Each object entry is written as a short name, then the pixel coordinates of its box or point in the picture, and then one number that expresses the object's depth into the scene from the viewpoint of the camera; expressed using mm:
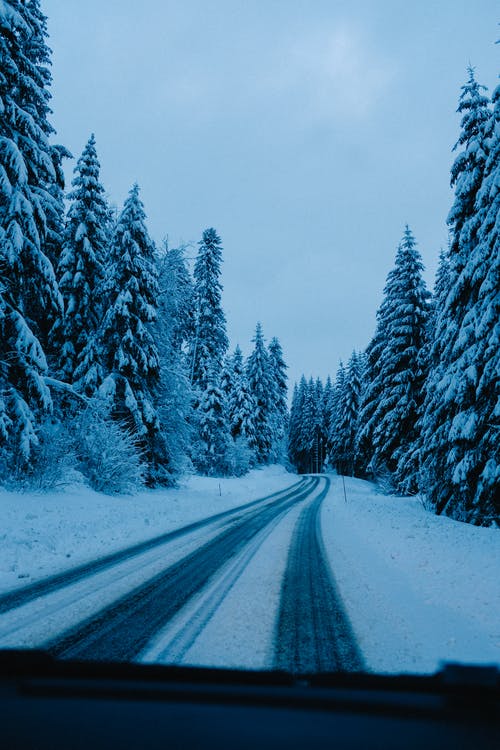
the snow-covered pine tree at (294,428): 80850
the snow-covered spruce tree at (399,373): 23344
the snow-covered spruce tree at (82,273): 19391
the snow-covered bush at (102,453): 15883
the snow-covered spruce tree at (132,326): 19625
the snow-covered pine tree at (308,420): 73375
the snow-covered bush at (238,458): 38056
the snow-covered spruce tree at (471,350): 11859
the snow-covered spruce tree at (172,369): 22359
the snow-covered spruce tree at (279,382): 63156
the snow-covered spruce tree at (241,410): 48312
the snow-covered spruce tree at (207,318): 36344
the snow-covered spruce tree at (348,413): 49031
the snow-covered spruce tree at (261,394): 53719
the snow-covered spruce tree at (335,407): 53950
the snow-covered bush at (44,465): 12703
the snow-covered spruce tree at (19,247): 11711
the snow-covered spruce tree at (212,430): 35406
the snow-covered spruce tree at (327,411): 74000
